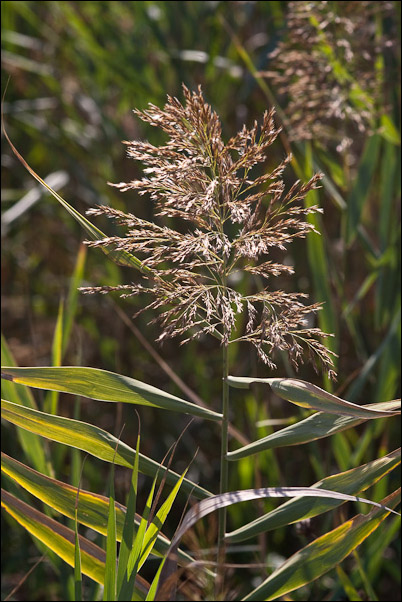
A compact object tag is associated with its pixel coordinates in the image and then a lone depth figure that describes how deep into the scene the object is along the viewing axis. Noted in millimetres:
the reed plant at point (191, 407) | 2304
